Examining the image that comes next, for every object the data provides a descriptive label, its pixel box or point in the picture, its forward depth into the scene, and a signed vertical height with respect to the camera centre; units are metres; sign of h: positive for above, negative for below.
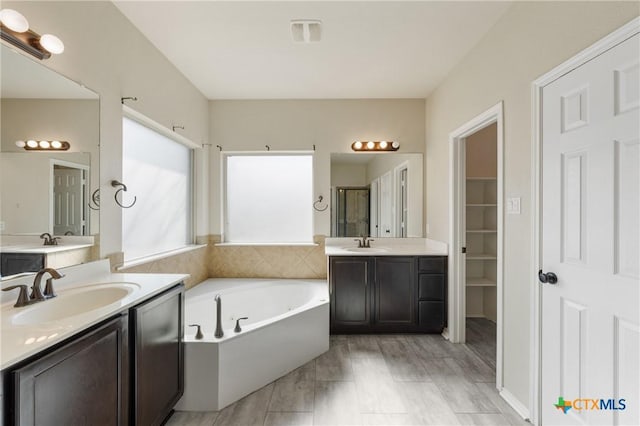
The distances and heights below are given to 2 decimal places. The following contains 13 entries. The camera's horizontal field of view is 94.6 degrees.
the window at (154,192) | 2.45 +0.20
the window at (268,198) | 3.74 +0.19
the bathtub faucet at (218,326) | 1.94 -0.75
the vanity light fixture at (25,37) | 1.30 +0.82
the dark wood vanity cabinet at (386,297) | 3.06 -0.87
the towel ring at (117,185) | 2.02 +0.18
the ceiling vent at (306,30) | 2.11 +1.35
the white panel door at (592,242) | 1.22 -0.14
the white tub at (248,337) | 1.90 -0.98
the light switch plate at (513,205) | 1.90 +0.05
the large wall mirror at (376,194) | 3.59 +0.23
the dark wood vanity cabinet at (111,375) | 0.92 -0.64
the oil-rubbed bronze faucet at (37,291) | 1.32 -0.37
